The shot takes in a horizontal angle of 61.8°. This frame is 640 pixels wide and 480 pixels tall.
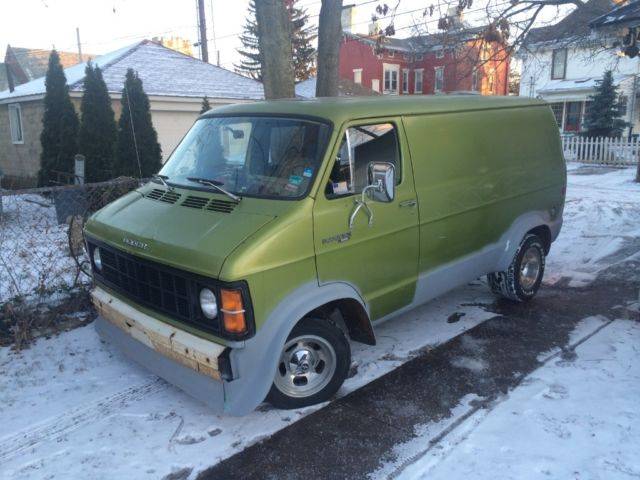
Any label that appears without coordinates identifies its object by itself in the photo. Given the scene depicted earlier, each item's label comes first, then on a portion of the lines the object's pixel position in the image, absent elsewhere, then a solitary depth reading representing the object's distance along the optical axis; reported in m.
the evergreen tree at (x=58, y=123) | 14.37
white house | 27.38
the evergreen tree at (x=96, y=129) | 13.56
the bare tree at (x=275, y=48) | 6.96
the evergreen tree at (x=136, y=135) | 12.80
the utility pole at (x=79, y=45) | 49.09
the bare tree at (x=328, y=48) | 7.89
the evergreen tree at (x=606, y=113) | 22.73
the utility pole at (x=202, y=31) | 22.52
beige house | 16.41
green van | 3.29
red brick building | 37.72
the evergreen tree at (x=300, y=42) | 41.66
